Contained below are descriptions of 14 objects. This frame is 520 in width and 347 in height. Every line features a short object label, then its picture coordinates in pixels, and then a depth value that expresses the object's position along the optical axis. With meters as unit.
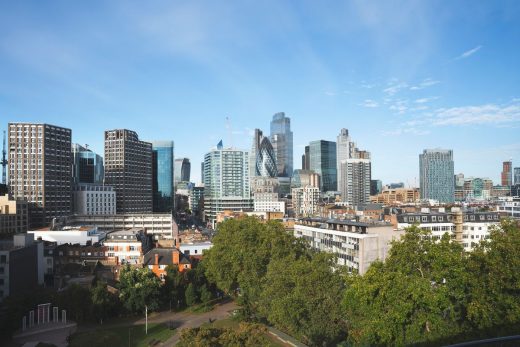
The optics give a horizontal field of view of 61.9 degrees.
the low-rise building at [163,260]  61.12
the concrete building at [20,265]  51.47
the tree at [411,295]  28.19
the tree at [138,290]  50.06
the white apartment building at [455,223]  76.62
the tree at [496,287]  27.52
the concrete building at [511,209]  120.19
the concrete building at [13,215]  104.69
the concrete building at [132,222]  113.25
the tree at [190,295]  53.84
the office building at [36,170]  122.88
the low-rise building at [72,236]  74.88
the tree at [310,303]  35.00
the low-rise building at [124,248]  68.00
